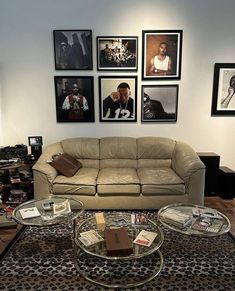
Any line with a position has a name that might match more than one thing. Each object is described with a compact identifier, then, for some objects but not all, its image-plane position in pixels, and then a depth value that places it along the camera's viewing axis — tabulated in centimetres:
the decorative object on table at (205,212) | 244
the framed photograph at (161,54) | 383
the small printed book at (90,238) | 212
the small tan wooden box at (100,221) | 236
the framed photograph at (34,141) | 393
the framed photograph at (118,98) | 395
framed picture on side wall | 393
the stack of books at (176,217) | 231
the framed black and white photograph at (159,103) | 398
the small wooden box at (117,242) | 195
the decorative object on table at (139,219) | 246
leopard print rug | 195
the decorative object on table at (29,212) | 242
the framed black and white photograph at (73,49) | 381
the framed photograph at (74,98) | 395
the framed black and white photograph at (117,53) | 384
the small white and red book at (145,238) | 212
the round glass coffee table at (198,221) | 219
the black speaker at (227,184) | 378
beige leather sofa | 318
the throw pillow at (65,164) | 338
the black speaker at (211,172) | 381
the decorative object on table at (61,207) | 252
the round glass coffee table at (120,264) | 196
